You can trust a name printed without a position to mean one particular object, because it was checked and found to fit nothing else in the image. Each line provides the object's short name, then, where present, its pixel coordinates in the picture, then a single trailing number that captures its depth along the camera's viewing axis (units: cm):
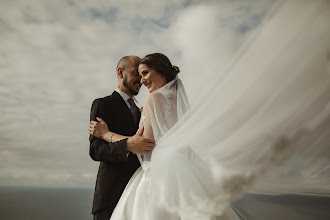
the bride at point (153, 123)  152
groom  196
